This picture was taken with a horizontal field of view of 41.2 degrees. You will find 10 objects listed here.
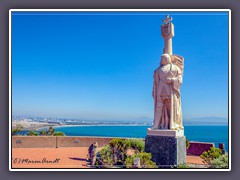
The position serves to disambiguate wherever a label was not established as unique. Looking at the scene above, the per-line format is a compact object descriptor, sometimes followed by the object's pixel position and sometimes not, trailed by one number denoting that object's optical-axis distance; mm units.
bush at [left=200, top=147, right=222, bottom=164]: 8802
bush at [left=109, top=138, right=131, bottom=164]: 8894
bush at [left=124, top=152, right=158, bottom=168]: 7844
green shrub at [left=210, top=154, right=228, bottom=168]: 7422
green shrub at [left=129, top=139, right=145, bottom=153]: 10356
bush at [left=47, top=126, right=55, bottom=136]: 14758
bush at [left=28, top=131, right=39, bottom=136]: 13669
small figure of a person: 9083
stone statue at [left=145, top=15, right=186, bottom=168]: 8660
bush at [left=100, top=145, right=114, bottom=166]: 8686
